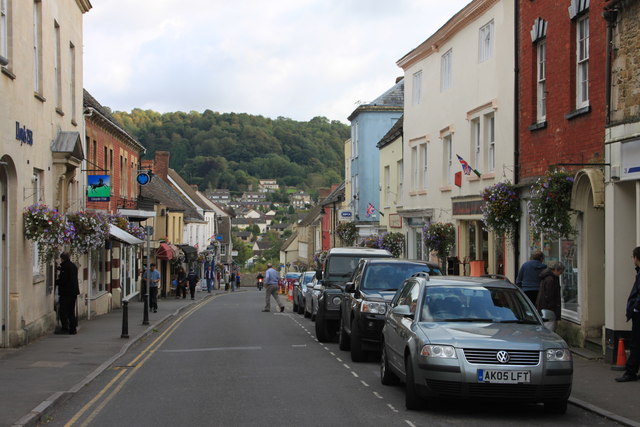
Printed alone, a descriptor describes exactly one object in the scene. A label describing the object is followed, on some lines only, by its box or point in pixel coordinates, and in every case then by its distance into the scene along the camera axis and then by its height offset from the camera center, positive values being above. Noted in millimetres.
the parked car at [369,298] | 14414 -1743
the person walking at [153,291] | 31266 -3366
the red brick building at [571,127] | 14836 +1570
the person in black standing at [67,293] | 19484 -2152
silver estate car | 9055 -1661
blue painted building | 44969 +3475
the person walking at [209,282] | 58938 -5711
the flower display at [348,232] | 43094 -1558
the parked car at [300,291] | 30719 -3437
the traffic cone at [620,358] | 12698 -2459
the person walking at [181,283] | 46531 -4563
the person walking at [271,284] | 31031 -3118
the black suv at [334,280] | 18453 -1864
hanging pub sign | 25048 +509
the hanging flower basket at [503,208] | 19156 -131
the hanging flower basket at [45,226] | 16844 -468
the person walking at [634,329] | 11326 -1761
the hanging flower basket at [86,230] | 18656 -620
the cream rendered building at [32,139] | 15930 +1442
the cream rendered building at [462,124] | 21359 +2449
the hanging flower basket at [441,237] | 25609 -1086
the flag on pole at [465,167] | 23172 +1012
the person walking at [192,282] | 45694 -4430
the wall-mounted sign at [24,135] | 16391 +1425
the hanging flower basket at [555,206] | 15023 -69
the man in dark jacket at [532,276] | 15352 -1389
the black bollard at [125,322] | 19047 -2800
